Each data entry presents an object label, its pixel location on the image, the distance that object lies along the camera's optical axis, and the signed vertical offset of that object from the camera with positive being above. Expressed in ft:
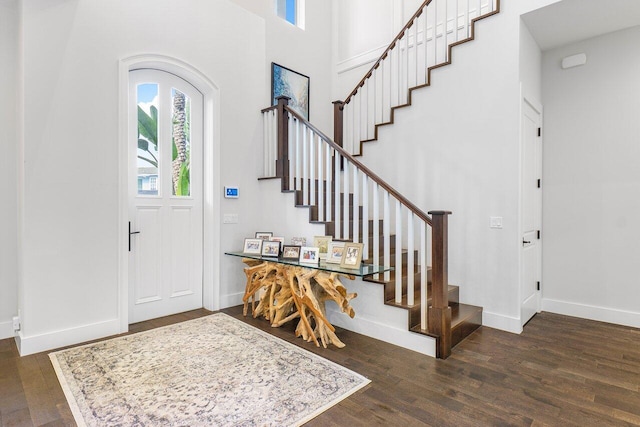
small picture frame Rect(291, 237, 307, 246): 12.47 -0.99
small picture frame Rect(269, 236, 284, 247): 12.68 -0.96
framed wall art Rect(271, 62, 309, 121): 15.71 +6.04
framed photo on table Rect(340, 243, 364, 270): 9.86 -1.21
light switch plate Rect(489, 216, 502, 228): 11.71 -0.27
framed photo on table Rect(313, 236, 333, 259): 11.35 -0.98
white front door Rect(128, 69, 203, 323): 11.81 +0.67
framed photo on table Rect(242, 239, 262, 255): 12.82 -1.22
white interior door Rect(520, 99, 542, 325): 11.92 +0.11
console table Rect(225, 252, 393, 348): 10.00 -2.42
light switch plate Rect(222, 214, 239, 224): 13.43 -0.18
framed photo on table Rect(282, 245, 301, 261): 11.56 -1.29
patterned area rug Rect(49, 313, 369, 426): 6.61 -3.79
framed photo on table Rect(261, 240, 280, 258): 12.26 -1.26
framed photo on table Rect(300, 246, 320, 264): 10.78 -1.29
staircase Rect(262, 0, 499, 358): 9.57 +1.99
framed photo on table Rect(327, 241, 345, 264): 10.54 -1.19
